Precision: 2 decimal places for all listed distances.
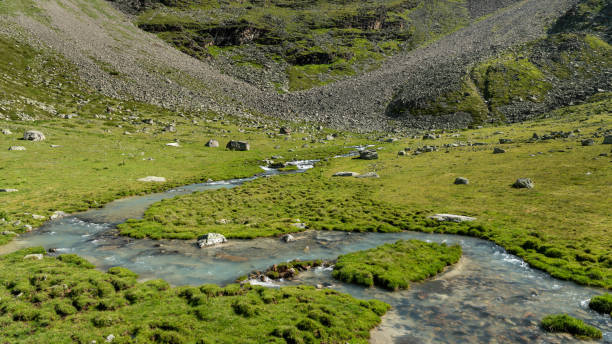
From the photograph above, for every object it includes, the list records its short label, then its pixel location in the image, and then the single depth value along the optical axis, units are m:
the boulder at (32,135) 71.69
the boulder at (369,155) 82.56
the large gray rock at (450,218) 37.97
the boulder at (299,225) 37.60
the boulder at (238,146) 94.19
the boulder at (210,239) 31.62
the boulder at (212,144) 94.57
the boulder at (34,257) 26.21
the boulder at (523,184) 46.91
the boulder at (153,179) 59.32
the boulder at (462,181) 52.91
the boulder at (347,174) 66.81
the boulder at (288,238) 33.72
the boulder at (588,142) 64.37
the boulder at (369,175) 64.68
